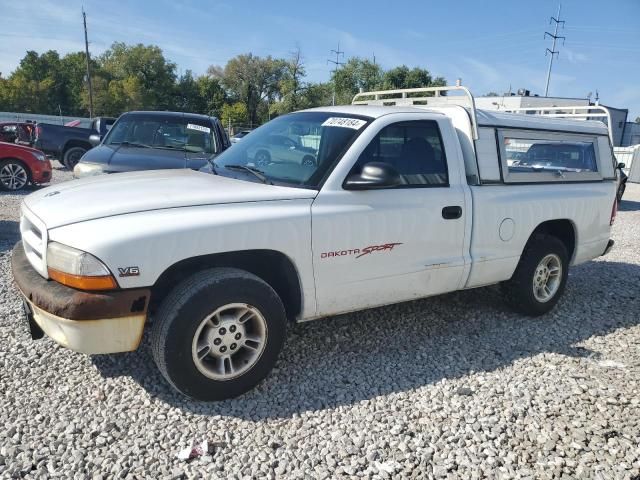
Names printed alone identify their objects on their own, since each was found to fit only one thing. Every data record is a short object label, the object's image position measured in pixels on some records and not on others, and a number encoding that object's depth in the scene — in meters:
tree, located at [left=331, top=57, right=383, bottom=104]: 62.06
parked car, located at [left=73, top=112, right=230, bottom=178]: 7.13
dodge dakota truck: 2.68
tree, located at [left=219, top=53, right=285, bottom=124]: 73.12
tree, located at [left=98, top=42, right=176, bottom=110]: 74.88
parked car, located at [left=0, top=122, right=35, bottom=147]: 17.53
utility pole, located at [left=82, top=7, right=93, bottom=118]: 42.77
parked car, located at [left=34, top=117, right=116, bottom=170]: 15.66
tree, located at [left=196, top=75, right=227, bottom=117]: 72.56
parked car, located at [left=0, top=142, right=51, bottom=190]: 10.73
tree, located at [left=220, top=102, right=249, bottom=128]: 61.84
